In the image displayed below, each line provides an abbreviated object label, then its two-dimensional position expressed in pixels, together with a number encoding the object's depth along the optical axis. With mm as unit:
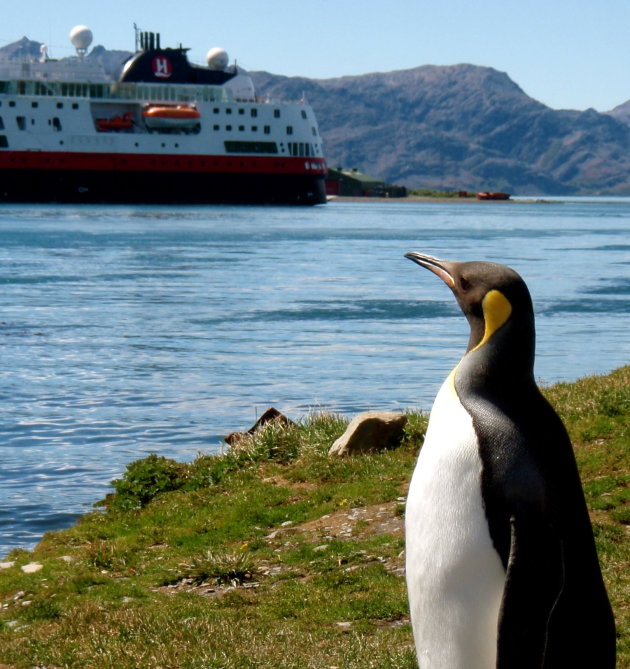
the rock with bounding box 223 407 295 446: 11859
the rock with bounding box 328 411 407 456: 10414
